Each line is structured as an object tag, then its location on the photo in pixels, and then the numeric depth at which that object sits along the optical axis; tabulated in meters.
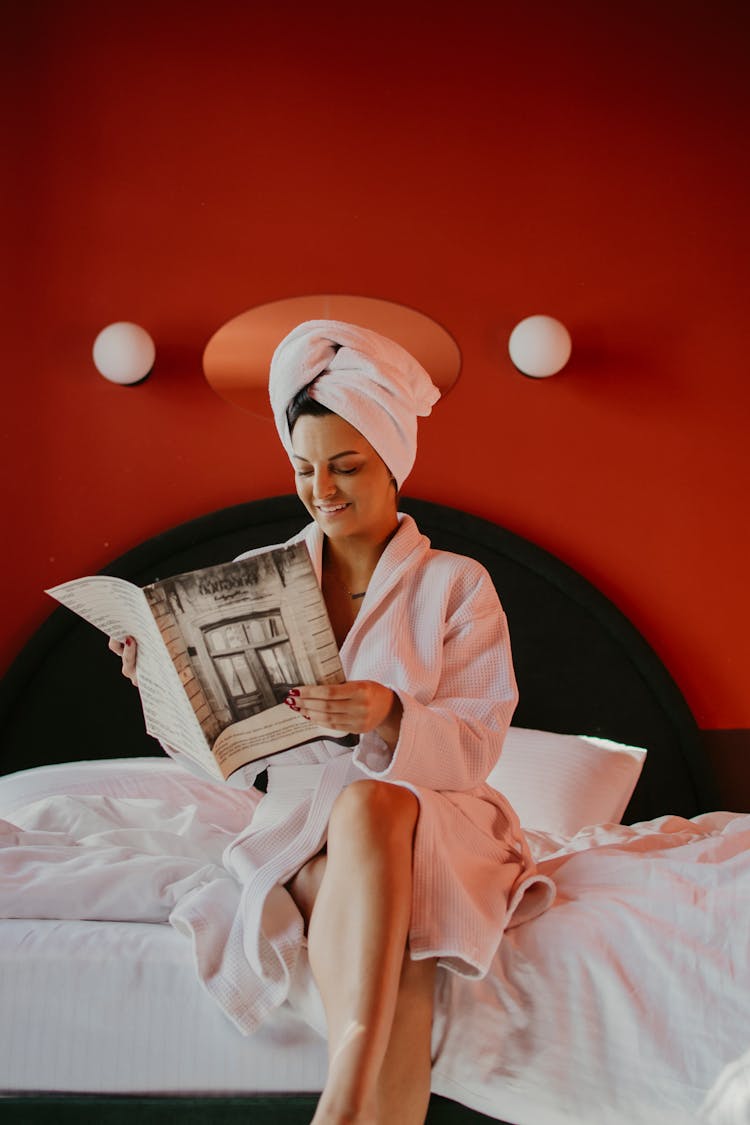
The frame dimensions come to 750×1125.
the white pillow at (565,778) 2.55
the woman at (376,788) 1.31
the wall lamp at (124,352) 2.91
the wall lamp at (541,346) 3.00
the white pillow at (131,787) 2.39
